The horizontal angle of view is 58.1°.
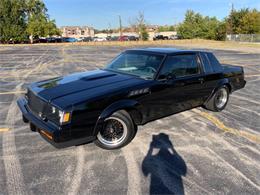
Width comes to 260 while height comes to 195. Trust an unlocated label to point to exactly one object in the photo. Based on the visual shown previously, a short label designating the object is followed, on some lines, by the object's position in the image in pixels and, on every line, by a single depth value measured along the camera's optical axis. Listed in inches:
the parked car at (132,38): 2612.7
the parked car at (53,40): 2245.8
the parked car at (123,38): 2534.4
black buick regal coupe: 131.4
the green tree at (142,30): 2554.1
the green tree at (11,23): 2110.0
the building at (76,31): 4936.0
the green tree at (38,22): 2209.6
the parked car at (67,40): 2451.6
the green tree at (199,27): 2522.1
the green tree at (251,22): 2118.6
